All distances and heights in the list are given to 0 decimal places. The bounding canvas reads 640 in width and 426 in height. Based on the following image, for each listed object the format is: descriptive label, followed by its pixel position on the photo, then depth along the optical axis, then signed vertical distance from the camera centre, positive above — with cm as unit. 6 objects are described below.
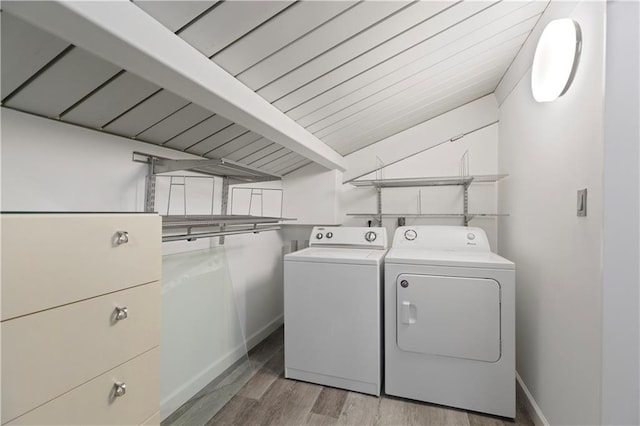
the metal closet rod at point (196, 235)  132 -12
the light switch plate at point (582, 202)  112 +8
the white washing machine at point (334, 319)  178 -69
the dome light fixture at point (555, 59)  118 +76
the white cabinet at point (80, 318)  69 -32
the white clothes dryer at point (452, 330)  160 -68
